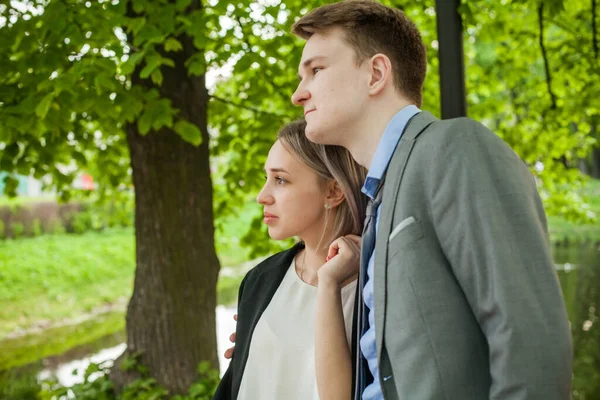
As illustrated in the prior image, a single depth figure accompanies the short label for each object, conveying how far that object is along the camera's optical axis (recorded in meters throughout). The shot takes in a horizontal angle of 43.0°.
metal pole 3.36
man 1.45
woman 2.30
